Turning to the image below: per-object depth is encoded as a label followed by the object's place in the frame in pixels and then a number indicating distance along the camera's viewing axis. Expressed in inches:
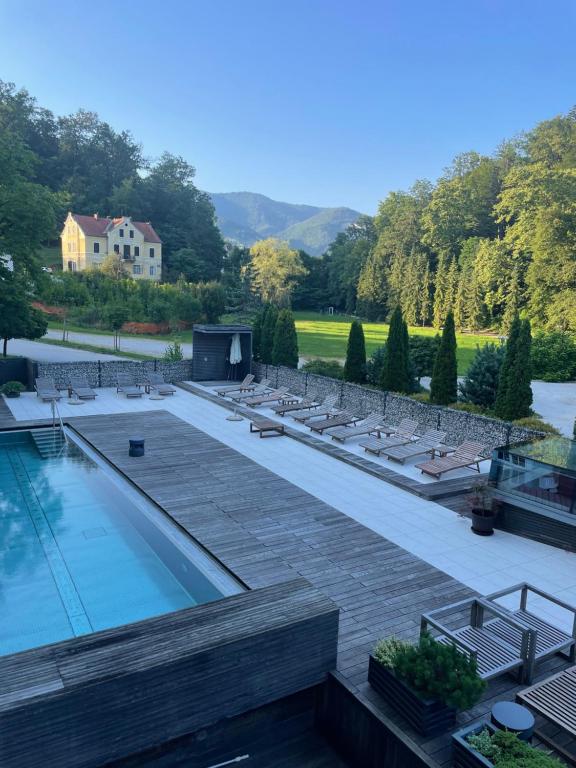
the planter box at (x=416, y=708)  155.7
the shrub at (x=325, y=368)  764.5
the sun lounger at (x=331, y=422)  531.8
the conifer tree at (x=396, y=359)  620.1
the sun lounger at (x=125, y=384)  740.6
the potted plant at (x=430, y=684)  154.8
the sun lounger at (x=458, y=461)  414.3
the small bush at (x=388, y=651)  167.7
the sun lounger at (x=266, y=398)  644.7
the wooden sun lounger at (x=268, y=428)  526.9
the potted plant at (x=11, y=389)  677.3
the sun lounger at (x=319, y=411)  576.1
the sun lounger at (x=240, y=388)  704.4
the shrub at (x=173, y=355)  823.2
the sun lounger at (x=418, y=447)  453.7
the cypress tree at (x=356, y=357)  690.2
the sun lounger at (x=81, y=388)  665.6
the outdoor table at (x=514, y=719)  148.5
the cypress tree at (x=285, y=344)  796.6
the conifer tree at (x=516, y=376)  490.9
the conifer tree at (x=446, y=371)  565.3
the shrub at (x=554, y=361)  950.4
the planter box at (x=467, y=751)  138.8
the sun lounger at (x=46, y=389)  646.5
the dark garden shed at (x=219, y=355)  808.3
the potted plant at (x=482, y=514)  322.3
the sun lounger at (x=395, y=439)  471.2
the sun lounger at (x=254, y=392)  673.6
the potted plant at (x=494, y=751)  136.1
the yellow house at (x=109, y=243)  2007.9
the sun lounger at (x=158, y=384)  725.9
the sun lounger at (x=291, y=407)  605.0
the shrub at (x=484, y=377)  587.8
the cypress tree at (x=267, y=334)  846.5
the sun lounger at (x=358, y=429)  507.5
